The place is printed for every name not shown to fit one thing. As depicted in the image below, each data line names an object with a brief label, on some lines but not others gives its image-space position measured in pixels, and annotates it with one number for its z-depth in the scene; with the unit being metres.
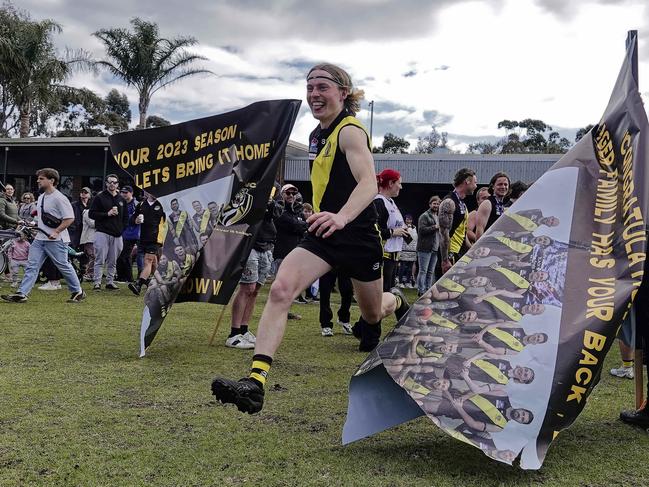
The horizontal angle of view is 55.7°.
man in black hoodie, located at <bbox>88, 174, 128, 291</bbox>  11.34
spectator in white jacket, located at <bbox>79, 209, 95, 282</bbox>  12.91
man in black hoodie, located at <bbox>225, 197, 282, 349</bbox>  6.45
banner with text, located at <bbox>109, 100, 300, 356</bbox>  5.87
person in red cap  7.08
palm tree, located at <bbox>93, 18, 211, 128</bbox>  28.25
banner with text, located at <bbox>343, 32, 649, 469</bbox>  3.10
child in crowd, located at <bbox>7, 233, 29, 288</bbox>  11.83
